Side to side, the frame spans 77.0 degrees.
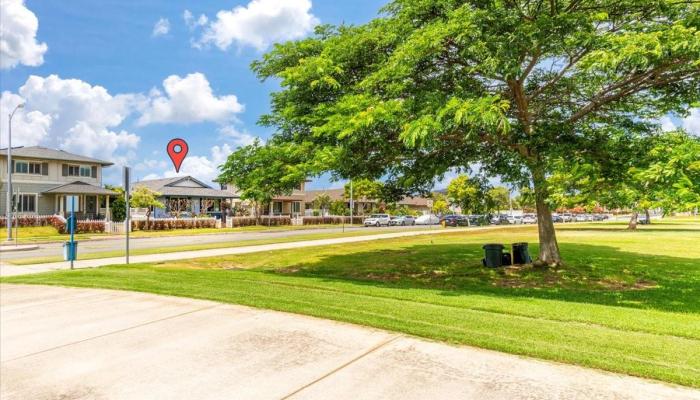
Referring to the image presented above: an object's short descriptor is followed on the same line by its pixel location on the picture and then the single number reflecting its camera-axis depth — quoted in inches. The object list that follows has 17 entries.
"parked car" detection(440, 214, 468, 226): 2172.7
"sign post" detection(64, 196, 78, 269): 594.5
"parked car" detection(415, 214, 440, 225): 2493.8
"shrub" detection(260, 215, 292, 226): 2105.1
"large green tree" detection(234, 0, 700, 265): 396.8
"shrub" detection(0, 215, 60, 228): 1392.7
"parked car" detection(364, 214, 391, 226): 2272.4
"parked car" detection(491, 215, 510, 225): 2616.9
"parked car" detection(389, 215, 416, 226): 2332.7
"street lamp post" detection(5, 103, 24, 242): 1151.6
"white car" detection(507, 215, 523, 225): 2880.9
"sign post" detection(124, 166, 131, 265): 571.8
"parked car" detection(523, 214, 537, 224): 2968.5
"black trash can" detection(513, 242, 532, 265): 632.4
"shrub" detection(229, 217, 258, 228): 1931.8
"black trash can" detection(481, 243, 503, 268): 610.5
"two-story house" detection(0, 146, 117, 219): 1611.7
